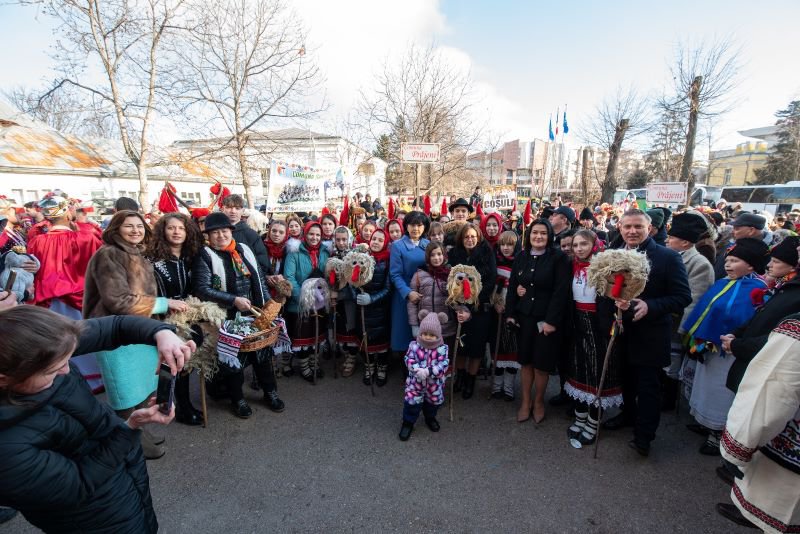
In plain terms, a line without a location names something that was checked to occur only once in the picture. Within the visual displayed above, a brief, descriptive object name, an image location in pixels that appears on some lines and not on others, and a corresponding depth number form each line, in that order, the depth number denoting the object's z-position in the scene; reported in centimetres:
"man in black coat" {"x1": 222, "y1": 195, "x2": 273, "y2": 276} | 481
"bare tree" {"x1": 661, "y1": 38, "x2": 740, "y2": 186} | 1480
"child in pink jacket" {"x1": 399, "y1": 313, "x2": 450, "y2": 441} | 369
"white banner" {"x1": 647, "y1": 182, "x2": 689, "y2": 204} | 1123
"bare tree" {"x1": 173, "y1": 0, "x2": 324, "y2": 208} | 1191
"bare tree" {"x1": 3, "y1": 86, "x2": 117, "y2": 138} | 1145
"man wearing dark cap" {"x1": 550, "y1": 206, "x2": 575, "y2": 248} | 547
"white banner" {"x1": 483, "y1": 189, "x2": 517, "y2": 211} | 1140
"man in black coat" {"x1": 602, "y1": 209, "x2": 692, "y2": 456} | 323
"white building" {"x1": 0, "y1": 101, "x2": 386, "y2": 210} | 1395
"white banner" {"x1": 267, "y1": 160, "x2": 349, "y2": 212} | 823
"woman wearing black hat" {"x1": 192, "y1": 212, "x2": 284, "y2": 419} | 376
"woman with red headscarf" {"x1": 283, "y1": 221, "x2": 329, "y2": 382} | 495
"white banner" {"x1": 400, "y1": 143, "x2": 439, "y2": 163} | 951
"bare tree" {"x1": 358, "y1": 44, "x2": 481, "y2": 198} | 1381
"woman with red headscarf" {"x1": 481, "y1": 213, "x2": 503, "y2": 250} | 526
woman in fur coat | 294
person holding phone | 122
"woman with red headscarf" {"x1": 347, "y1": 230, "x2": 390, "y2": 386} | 482
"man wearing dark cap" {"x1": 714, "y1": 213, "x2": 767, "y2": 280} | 445
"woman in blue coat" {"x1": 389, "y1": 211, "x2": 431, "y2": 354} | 473
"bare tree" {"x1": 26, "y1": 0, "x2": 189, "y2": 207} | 1130
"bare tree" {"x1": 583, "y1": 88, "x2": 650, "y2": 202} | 1975
